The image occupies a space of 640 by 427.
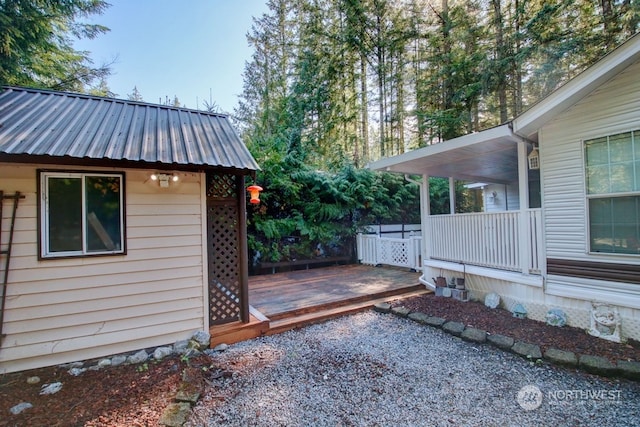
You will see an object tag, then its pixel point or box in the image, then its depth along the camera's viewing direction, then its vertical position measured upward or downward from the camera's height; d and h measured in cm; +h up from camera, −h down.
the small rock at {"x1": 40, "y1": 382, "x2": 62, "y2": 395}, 272 -163
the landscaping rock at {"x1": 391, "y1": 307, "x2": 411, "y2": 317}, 457 -159
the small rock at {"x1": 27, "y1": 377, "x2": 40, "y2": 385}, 287 -162
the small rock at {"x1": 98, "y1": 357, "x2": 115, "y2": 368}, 320 -162
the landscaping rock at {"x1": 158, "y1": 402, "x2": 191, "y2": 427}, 228 -165
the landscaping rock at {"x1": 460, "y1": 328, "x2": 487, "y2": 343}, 359 -160
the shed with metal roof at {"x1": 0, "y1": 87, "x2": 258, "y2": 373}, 297 -9
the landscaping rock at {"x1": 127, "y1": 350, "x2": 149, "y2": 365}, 332 -164
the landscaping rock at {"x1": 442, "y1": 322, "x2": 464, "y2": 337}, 384 -160
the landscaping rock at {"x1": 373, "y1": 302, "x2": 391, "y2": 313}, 480 -159
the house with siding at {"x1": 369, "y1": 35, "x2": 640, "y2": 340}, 330 +0
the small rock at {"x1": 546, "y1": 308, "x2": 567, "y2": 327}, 380 -146
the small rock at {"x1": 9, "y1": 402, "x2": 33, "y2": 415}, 242 -162
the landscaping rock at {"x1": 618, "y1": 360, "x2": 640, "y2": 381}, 266 -155
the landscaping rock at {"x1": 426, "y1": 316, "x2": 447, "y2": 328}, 410 -160
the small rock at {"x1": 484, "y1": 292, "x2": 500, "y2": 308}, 461 -145
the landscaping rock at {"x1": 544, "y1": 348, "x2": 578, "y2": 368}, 295 -158
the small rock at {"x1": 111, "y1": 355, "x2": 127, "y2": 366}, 326 -162
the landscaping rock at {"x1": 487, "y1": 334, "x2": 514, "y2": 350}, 338 -159
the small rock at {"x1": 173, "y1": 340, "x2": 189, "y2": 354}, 353 -160
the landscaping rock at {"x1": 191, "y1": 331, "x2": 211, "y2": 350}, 360 -154
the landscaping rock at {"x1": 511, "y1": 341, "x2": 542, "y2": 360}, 314 -159
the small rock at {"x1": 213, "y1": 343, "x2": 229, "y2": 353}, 361 -167
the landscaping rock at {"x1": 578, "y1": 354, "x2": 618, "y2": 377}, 276 -157
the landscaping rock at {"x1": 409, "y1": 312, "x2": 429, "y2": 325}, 428 -160
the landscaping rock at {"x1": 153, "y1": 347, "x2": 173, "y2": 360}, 340 -162
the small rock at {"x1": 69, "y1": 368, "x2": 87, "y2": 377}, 304 -163
